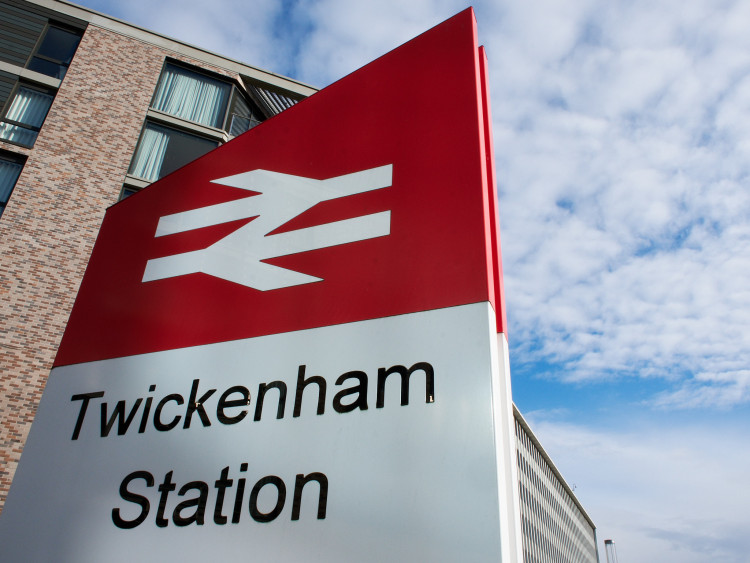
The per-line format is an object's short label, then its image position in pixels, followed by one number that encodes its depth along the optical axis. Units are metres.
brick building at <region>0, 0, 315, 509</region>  9.51
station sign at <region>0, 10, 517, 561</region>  2.24
